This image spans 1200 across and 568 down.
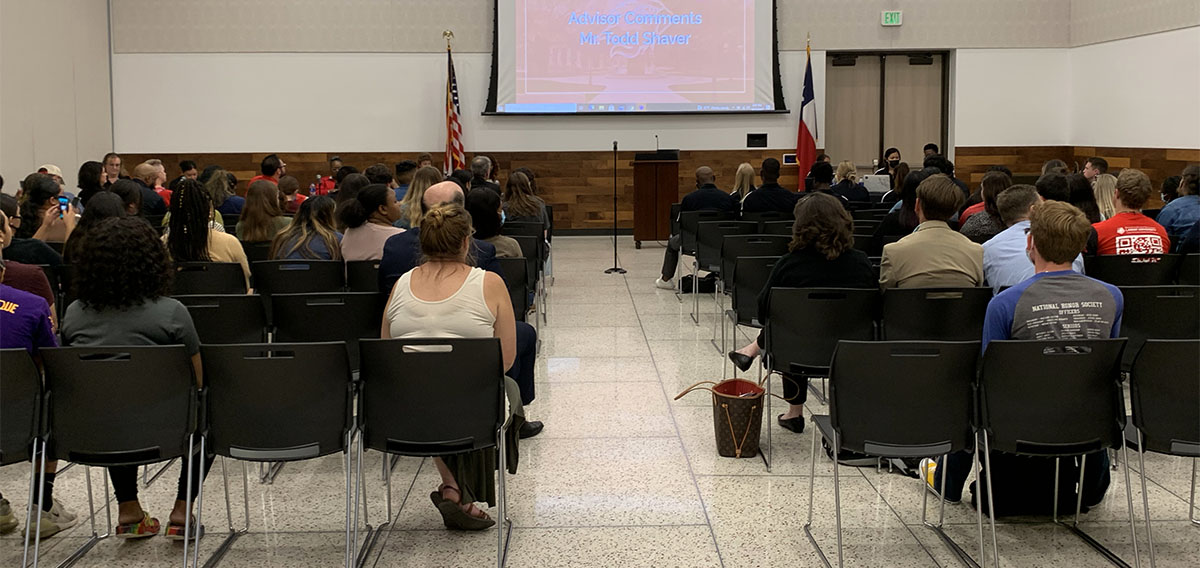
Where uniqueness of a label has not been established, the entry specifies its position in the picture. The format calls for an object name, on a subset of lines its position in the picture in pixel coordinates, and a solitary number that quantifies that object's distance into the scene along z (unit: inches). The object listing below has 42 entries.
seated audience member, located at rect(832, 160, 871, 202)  400.8
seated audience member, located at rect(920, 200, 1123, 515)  141.5
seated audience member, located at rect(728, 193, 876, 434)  186.2
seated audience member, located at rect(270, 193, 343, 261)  222.8
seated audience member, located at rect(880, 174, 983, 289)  194.1
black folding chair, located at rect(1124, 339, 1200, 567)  134.6
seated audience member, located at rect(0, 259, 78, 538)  140.4
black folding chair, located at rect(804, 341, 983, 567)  134.9
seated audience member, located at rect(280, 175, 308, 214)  312.3
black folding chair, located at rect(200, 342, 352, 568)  134.1
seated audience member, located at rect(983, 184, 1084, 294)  193.9
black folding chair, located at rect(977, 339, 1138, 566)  133.4
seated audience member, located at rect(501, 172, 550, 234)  341.7
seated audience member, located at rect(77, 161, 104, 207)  309.9
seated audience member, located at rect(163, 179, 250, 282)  207.6
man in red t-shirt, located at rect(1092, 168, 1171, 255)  227.9
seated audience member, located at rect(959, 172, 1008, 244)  227.6
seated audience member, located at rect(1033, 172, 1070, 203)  226.8
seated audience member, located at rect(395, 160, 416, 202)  356.3
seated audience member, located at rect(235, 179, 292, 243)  256.4
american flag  538.9
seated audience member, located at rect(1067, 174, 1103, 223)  244.1
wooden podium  493.7
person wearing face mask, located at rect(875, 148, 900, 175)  495.8
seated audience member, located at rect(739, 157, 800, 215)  357.4
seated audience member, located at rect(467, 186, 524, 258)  208.7
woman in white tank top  146.2
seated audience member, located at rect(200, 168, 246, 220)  328.2
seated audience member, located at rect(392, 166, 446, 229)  260.5
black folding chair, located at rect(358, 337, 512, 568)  136.1
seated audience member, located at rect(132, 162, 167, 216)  356.2
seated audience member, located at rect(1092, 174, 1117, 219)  263.1
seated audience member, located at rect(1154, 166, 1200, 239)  253.8
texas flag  551.5
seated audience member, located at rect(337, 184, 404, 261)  227.9
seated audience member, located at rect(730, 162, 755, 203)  382.3
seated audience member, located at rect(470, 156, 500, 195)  371.6
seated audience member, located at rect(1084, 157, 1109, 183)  369.7
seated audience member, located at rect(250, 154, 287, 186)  374.9
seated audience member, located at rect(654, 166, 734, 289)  370.3
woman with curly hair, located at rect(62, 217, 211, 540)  137.1
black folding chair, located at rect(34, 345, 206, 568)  131.2
